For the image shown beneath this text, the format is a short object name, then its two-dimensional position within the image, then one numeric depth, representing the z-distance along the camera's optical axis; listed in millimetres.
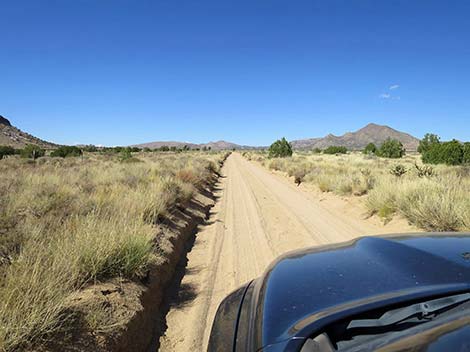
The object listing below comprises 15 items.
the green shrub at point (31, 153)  33328
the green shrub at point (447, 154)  30188
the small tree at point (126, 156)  29073
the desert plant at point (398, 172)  15438
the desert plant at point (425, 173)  13996
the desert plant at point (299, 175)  21031
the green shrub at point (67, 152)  40156
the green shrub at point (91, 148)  71844
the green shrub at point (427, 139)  66306
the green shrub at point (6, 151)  35541
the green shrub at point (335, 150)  88562
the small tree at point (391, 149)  58125
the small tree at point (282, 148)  54594
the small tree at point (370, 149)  74662
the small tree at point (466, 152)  29306
